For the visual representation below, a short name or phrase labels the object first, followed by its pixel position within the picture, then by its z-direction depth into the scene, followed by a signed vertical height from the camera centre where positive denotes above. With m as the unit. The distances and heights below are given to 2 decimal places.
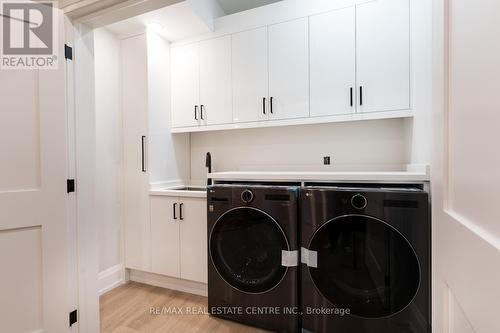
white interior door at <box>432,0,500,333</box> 0.37 -0.02
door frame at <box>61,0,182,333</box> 1.37 +0.12
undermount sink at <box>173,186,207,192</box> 2.59 -0.27
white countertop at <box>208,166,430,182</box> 1.41 -0.09
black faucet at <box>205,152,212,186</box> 2.55 +0.01
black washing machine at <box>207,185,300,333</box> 1.58 -0.64
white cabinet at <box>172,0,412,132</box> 1.81 +0.78
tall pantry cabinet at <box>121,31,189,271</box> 2.30 +0.28
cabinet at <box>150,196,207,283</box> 2.08 -0.66
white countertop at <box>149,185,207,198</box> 2.08 -0.27
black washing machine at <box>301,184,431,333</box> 1.33 -0.57
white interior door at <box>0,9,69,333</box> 1.19 -0.19
